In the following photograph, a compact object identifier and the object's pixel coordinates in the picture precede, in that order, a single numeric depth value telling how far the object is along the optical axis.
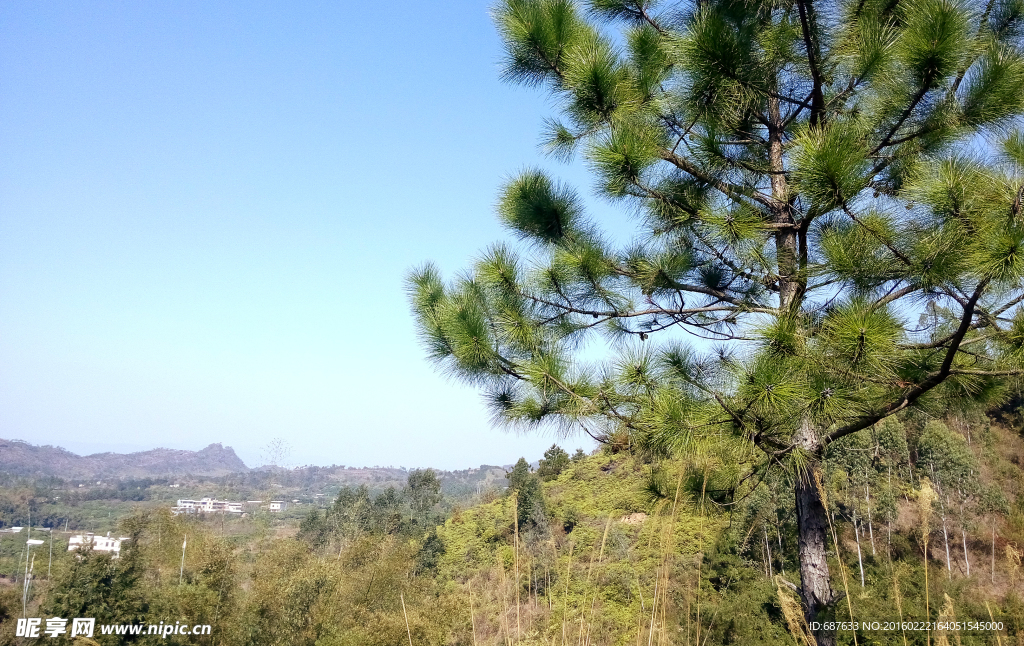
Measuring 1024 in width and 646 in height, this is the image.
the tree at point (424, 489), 32.53
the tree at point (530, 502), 19.11
